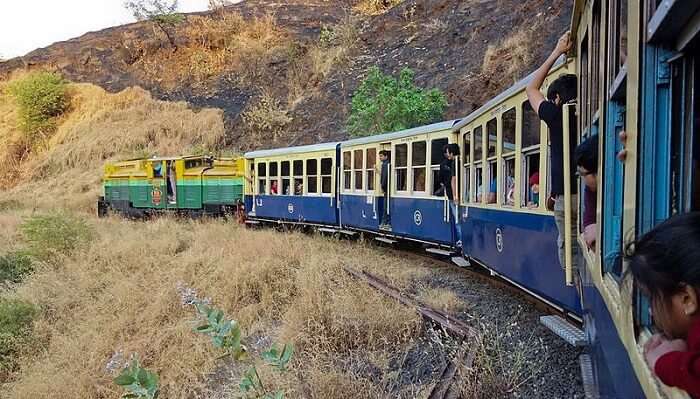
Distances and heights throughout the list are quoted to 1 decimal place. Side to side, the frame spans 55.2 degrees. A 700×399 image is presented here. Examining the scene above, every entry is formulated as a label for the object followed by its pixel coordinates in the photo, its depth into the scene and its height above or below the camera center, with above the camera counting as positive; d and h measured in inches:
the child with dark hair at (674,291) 56.5 -9.4
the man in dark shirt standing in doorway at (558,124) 185.2 +17.7
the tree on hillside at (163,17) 1657.2 +427.5
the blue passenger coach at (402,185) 437.1 +1.6
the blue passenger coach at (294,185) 626.8 +3.0
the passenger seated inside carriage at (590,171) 132.5 +3.3
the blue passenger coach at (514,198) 225.9 -4.4
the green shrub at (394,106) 772.6 +95.8
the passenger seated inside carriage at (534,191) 237.5 -1.3
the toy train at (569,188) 70.2 +2.2
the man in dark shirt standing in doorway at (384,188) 506.9 -0.4
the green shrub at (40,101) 1519.4 +198.9
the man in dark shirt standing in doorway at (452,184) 396.2 +2.0
